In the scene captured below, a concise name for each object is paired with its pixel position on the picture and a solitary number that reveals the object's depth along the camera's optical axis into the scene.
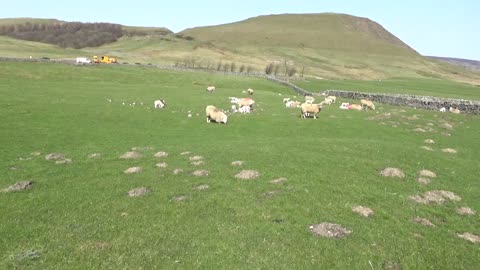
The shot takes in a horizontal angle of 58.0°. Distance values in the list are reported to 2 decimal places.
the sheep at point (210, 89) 68.06
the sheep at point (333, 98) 60.05
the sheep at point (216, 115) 39.88
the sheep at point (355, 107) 52.16
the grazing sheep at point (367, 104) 53.50
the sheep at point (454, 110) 51.07
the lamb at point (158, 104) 47.28
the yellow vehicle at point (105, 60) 106.99
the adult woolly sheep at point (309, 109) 43.66
